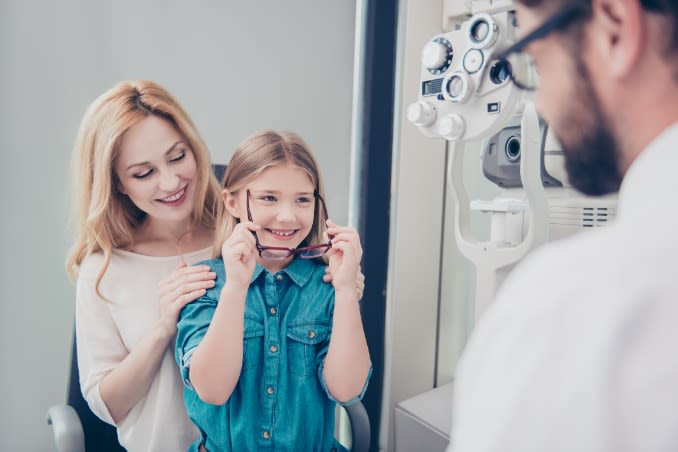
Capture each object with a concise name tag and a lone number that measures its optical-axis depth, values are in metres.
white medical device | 1.20
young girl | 1.05
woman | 1.17
